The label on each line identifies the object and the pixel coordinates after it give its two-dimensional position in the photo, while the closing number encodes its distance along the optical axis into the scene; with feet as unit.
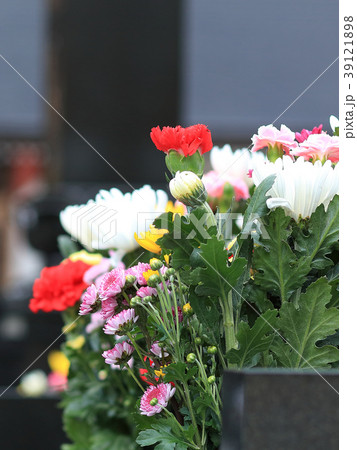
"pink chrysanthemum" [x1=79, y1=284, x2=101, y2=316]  7.88
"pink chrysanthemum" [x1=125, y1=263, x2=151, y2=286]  7.88
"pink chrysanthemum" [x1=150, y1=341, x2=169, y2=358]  7.87
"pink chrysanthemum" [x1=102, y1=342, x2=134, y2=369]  7.89
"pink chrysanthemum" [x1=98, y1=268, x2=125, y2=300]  7.82
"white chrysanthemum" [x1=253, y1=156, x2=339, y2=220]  7.75
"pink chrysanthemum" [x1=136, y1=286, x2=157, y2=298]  7.83
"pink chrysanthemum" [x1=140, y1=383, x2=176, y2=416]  7.73
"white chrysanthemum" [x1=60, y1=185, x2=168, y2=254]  8.20
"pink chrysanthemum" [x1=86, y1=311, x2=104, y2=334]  8.52
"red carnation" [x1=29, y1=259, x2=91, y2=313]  8.67
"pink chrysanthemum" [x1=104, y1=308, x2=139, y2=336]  7.81
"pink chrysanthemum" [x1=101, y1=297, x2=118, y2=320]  7.86
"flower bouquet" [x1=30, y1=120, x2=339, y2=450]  7.70
